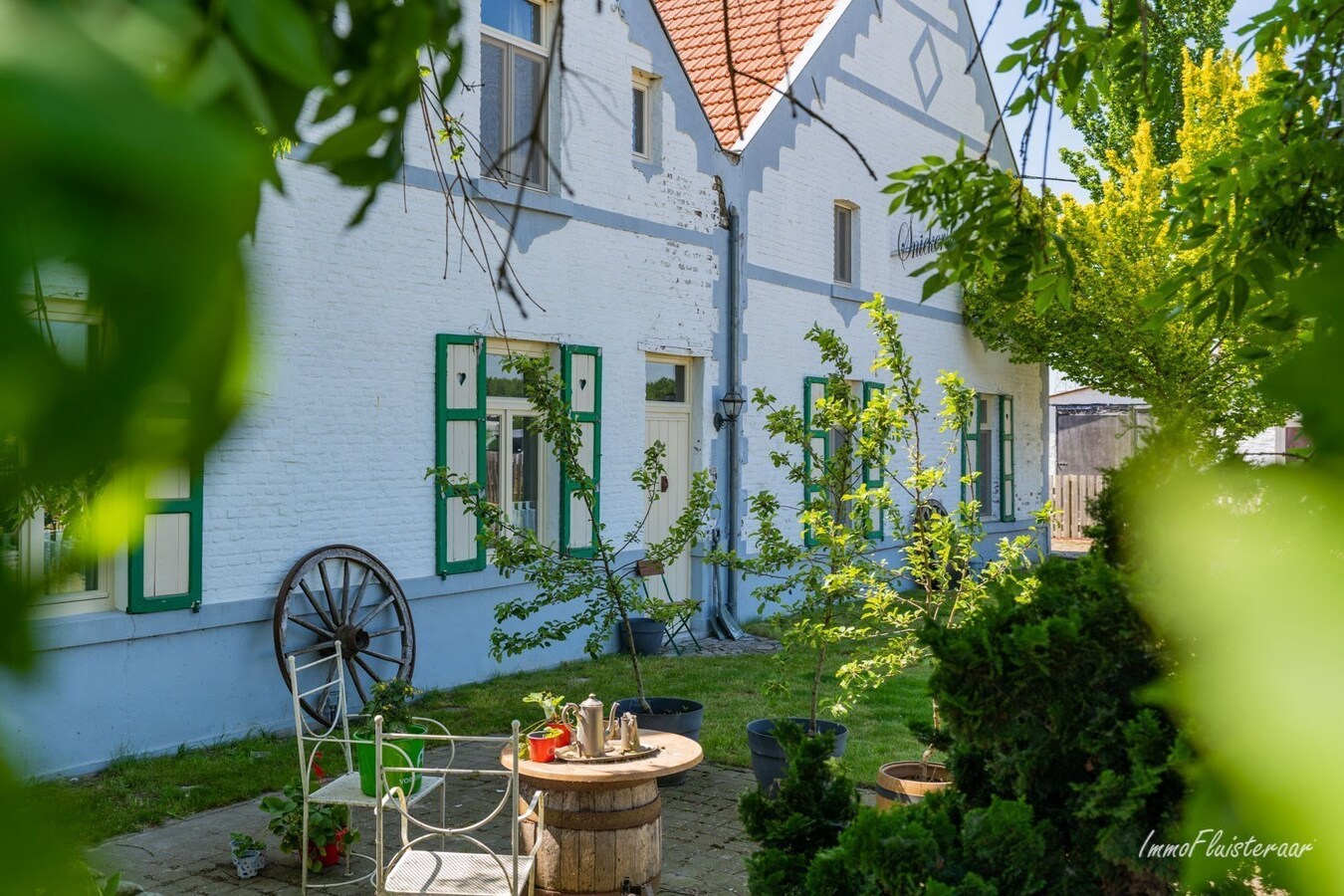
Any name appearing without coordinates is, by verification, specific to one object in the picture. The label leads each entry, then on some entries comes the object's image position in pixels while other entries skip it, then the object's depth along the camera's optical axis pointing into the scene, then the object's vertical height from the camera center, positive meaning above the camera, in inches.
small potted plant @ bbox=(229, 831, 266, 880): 209.2 -65.5
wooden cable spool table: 200.2 -58.7
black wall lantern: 459.8 +25.2
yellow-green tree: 614.9 +95.8
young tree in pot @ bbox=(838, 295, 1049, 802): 238.7 -14.7
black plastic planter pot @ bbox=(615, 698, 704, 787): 271.4 -54.3
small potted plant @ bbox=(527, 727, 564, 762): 211.0 -47.5
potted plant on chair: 206.8 -46.2
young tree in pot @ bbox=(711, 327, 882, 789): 251.9 -13.3
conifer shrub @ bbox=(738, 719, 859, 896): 127.1 -37.0
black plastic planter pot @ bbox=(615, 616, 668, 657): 424.2 -56.1
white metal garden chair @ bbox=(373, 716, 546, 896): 179.6 -60.3
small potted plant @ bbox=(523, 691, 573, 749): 218.8 -43.9
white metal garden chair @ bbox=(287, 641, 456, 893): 208.7 -55.9
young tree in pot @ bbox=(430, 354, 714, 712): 272.2 -16.3
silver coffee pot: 211.9 -44.4
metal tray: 210.5 -49.0
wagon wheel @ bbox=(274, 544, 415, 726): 319.6 -38.9
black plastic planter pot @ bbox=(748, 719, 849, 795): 254.5 -58.5
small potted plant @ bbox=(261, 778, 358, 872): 210.7 -61.8
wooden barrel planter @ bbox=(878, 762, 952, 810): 216.8 -56.5
